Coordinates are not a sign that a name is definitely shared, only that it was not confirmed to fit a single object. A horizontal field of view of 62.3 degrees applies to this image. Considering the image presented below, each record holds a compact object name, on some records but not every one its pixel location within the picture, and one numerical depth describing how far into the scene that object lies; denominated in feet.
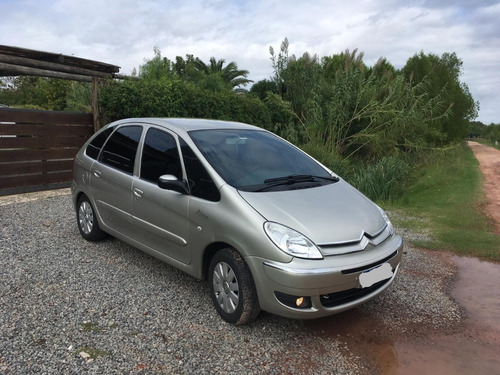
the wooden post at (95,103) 32.32
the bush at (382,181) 30.83
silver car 10.08
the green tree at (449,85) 90.12
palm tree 119.44
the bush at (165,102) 32.73
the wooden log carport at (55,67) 28.58
